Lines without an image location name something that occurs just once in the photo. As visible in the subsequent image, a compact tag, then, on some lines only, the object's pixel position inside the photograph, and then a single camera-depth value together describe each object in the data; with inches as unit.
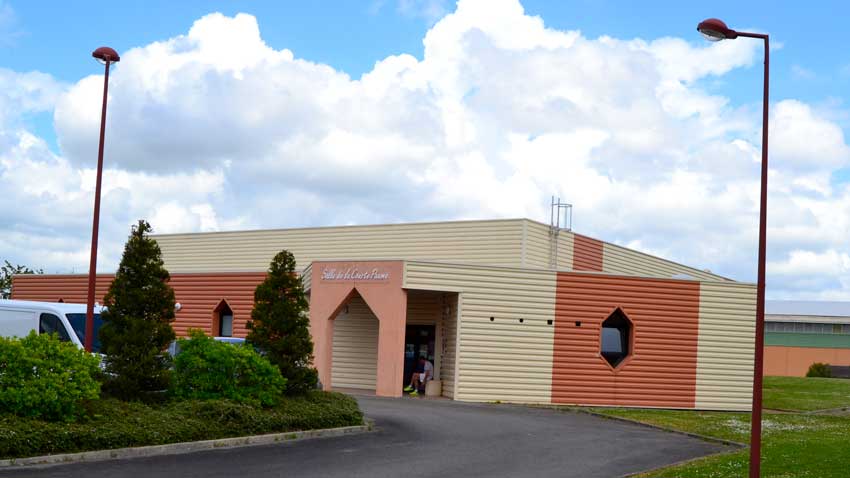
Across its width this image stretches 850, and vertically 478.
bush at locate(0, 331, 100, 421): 563.2
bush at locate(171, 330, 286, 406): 713.6
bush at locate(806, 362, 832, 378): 2150.8
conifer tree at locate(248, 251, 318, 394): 786.2
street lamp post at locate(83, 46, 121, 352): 770.2
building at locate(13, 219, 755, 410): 1143.6
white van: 828.0
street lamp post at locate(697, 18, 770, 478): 502.9
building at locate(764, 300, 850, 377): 2484.0
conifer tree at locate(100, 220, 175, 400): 671.1
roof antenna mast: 1481.3
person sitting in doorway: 1207.6
